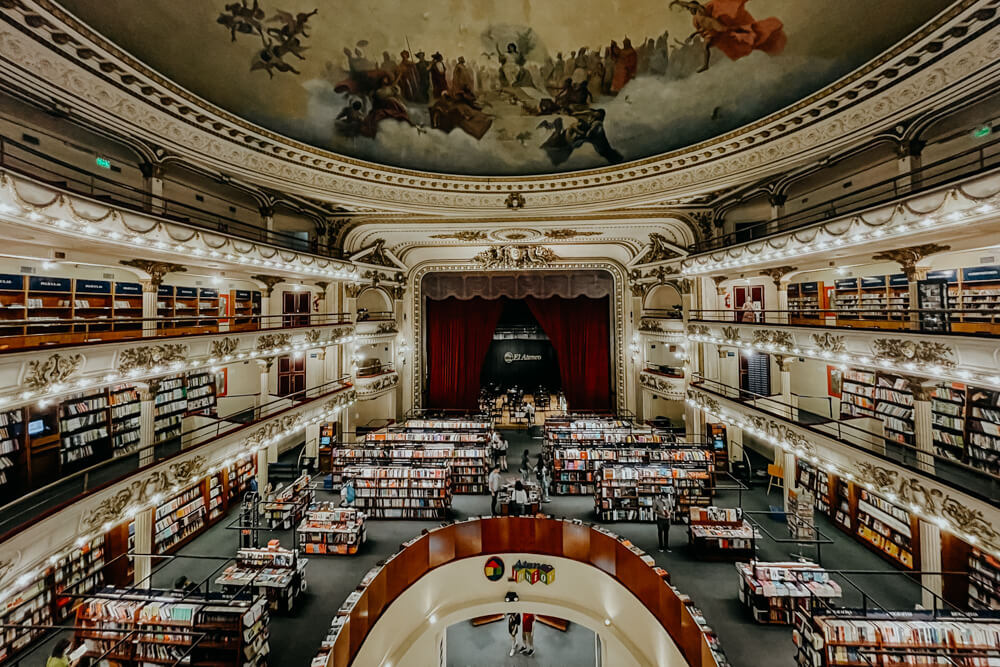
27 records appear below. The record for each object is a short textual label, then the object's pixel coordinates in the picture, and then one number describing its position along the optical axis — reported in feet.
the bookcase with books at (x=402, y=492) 30.27
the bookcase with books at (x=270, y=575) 20.60
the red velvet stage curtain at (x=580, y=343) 55.72
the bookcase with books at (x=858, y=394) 29.32
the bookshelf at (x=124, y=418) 26.32
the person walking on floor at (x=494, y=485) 30.94
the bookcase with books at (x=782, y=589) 19.43
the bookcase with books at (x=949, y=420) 22.74
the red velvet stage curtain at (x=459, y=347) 57.62
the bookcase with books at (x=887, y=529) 23.54
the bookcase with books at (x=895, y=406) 26.32
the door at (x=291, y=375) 44.39
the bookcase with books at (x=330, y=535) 25.91
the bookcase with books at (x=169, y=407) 30.12
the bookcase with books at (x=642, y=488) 29.86
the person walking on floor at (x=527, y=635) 32.45
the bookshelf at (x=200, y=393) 33.12
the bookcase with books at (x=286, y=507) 28.66
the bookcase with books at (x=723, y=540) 24.99
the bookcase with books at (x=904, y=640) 15.20
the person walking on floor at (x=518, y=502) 30.35
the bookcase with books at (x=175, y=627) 16.65
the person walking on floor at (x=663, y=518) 25.93
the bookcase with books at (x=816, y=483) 30.07
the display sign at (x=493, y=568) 28.96
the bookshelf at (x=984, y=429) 20.85
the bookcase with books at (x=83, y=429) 23.72
